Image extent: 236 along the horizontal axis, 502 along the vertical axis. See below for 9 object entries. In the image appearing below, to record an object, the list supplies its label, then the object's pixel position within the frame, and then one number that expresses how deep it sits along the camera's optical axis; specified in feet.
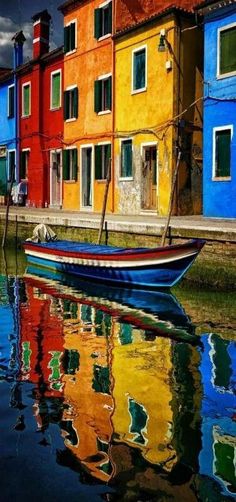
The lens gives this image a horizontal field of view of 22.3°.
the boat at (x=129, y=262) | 40.65
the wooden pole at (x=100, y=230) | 52.08
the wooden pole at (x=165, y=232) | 44.28
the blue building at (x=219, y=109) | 56.13
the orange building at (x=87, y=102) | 74.49
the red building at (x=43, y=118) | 87.56
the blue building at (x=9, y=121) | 98.99
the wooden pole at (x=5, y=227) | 70.70
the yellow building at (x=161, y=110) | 62.80
